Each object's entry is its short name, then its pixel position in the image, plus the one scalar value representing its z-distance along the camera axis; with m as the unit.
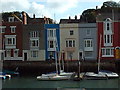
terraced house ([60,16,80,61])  44.97
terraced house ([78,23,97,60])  44.50
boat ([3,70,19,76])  38.12
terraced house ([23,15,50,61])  45.62
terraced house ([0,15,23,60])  45.88
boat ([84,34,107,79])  34.03
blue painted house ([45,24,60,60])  45.45
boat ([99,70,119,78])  34.10
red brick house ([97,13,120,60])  43.88
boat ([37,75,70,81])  33.50
